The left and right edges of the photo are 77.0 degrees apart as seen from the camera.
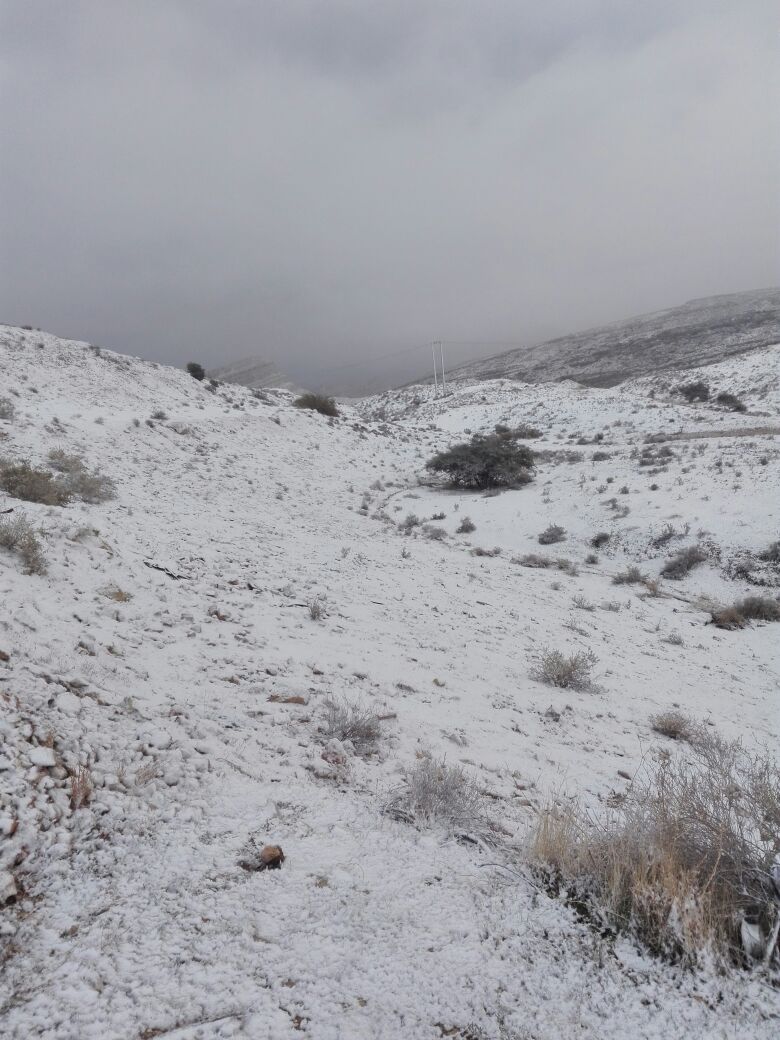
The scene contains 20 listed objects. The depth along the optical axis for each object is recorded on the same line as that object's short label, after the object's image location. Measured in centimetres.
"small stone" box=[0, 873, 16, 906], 191
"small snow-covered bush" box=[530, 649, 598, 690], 569
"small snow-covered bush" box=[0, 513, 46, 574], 508
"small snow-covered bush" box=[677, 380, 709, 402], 3856
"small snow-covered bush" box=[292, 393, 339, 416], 3008
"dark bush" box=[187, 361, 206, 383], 2836
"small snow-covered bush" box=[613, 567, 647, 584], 1112
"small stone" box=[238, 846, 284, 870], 230
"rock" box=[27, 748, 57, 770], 255
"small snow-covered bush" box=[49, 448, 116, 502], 916
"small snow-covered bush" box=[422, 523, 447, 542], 1378
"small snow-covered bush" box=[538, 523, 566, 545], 1424
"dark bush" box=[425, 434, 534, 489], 1992
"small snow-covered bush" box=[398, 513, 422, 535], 1440
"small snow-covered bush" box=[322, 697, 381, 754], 368
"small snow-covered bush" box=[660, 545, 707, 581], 1158
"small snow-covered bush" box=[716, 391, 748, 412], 3379
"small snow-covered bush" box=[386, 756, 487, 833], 274
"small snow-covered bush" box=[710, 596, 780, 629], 874
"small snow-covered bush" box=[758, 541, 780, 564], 1100
